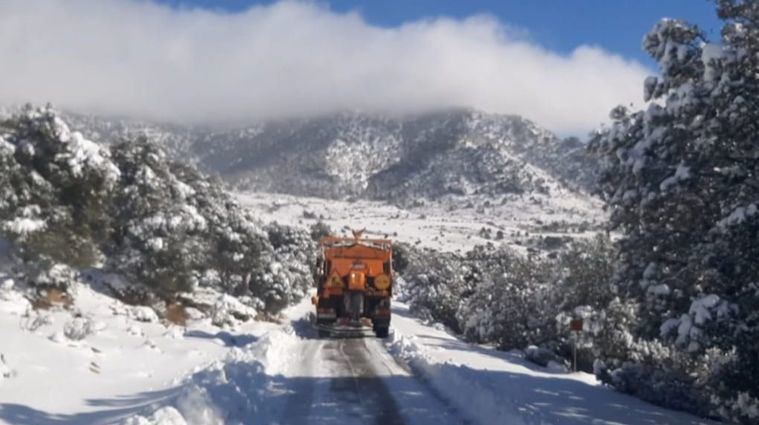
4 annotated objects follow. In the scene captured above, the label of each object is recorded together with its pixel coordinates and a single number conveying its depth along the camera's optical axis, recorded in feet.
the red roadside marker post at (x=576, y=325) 76.02
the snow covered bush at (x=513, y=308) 148.56
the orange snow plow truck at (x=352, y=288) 116.98
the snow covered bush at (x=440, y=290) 244.42
